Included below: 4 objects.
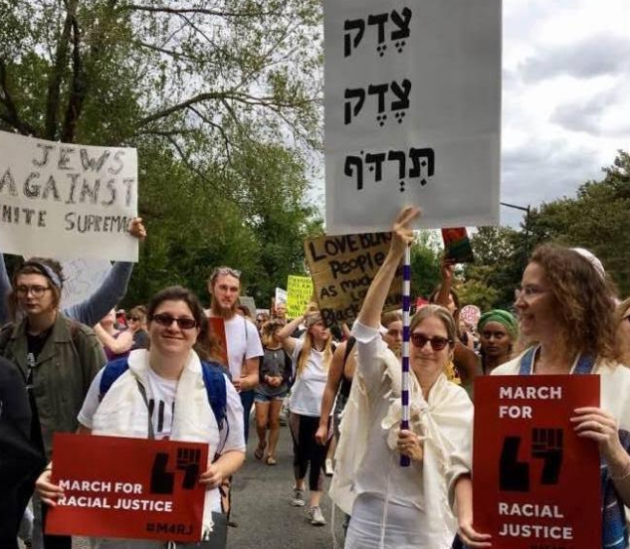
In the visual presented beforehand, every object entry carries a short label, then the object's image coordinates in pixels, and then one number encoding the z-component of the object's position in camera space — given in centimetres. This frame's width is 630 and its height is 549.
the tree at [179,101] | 1606
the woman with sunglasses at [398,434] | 335
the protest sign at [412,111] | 335
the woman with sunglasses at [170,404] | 317
